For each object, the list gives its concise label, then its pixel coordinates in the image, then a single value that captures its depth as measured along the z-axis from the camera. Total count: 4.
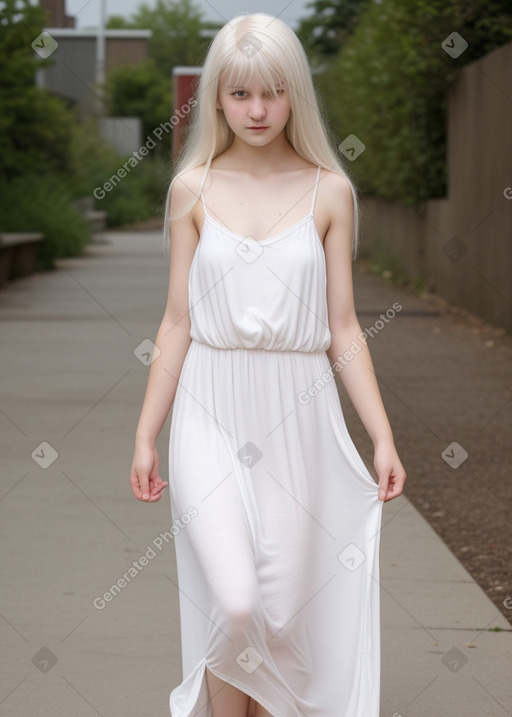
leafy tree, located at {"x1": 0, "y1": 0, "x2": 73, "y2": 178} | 20.89
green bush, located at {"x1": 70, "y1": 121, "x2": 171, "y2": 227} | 34.56
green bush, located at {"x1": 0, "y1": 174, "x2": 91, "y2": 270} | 22.19
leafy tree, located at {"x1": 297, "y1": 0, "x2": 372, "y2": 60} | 44.72
